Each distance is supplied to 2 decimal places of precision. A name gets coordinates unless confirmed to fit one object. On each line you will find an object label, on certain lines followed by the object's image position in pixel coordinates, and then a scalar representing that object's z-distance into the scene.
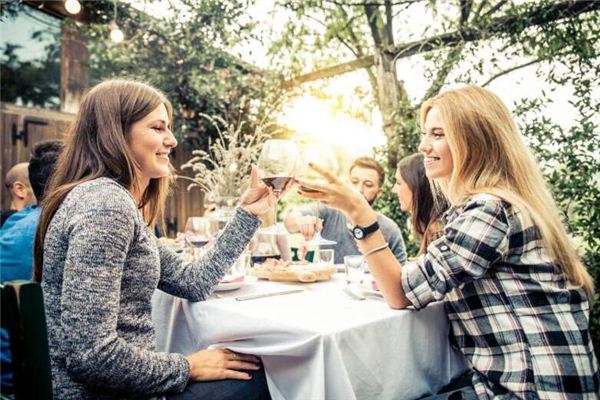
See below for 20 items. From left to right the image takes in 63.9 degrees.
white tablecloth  1.13
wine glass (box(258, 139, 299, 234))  1.53
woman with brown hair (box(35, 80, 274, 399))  1.06
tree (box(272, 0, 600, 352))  3.24
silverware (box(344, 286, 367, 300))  1.47
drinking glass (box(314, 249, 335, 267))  1.91
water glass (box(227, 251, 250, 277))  1.80
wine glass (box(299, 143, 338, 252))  1.38
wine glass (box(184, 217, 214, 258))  2.12
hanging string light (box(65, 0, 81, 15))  3.54
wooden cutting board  1.76
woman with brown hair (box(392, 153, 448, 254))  2.43
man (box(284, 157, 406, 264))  3.12
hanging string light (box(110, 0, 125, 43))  4.34
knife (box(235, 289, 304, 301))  1.49
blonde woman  1.22
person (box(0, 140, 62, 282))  1.79
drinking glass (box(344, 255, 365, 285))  1.60
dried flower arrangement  3.13
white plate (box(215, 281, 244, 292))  1.62
